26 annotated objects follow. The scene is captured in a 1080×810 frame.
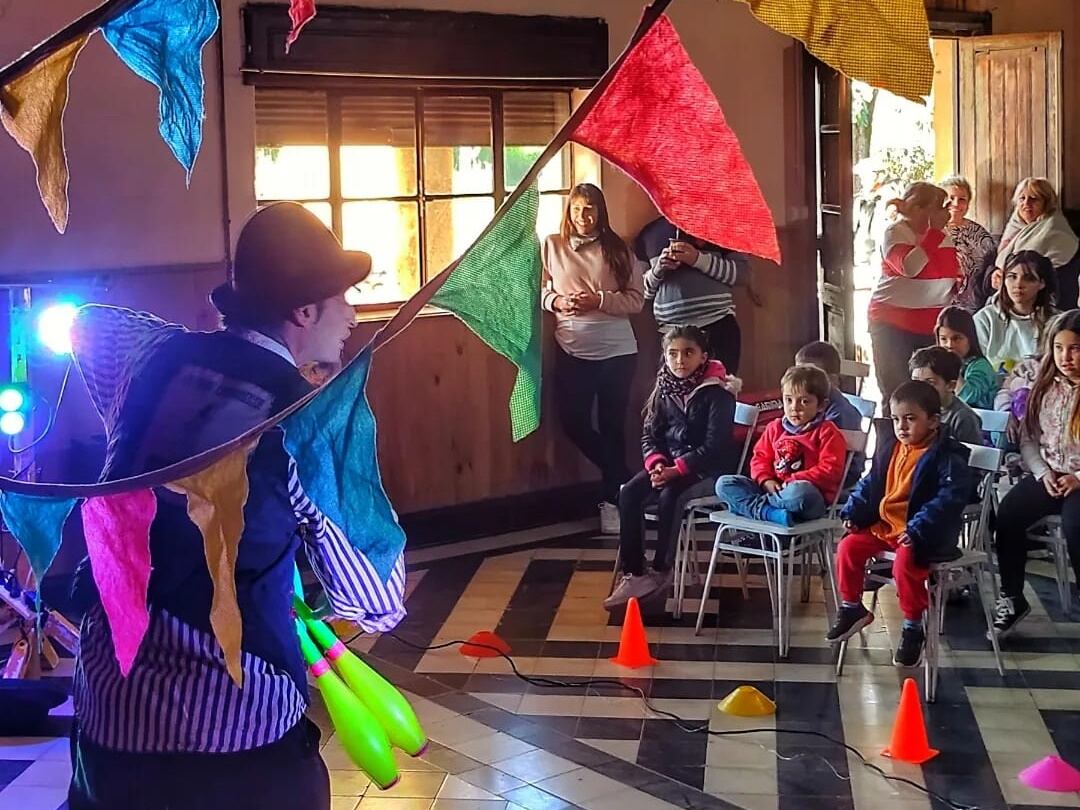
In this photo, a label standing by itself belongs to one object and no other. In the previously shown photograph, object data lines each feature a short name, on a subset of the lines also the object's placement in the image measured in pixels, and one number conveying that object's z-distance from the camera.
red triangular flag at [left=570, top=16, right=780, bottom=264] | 1.61
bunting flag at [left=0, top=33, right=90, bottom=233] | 1.85
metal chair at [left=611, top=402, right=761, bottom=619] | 5.14
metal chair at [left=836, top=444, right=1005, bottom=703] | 4.25
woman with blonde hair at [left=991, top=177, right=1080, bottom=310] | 7.14
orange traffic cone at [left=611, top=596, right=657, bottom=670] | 4.62
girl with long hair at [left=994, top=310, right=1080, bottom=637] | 4.71
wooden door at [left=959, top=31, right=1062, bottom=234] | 7.89
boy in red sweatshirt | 4.71
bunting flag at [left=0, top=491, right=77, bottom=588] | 2.01
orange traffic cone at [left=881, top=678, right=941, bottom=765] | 3.81
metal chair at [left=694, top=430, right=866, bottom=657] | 4.64
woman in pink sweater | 6.08
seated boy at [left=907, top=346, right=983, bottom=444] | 4.85
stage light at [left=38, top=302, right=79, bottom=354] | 4.41
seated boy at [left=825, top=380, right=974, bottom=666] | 4.29
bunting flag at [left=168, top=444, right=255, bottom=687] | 1.67
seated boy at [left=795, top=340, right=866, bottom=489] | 4.97
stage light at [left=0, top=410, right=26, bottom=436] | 4.38
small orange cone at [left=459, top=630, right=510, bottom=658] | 4.77
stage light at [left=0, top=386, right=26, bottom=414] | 4.38
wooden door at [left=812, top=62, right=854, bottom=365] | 7.00
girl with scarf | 5.16
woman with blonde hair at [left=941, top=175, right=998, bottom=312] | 7.07
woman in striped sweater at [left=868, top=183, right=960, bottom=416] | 6.42
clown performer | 1.83
